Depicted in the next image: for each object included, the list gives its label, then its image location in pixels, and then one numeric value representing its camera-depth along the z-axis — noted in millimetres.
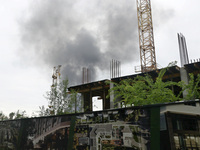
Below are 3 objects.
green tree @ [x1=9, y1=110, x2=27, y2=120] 47412
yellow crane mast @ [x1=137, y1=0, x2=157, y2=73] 51497
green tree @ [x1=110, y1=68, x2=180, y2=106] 14312
